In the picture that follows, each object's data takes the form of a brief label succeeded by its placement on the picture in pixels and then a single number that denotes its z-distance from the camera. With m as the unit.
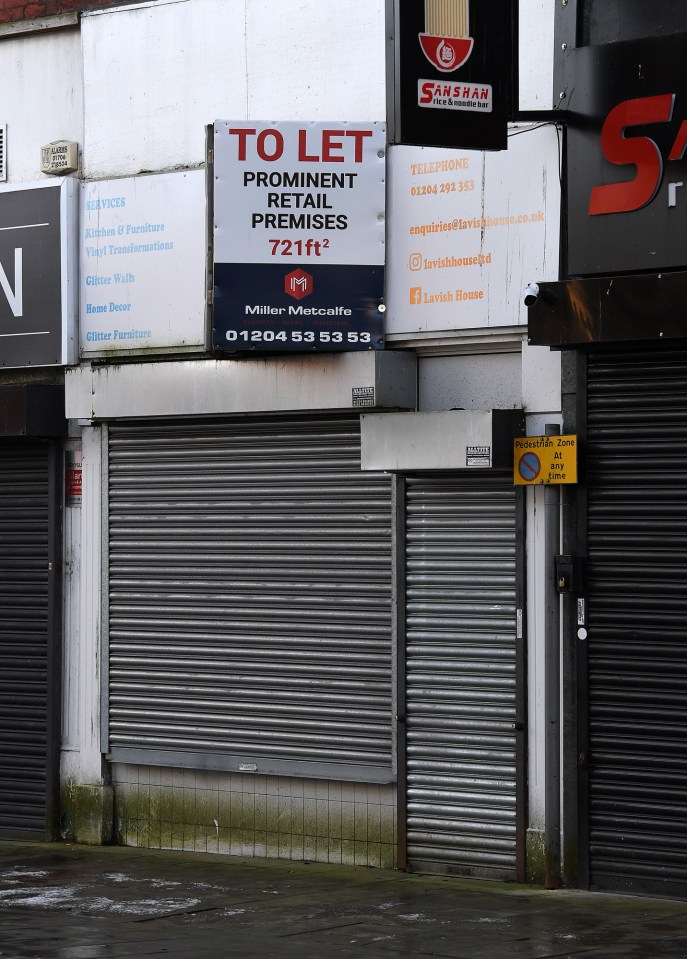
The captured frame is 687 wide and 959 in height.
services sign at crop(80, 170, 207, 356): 12.77
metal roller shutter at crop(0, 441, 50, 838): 13.62
